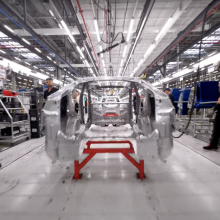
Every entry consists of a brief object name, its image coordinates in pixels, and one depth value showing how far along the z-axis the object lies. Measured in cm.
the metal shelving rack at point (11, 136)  404
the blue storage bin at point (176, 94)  700
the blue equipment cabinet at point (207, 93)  450
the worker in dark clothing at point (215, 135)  347
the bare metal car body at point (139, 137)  199
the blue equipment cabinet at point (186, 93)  585
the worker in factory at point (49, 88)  421
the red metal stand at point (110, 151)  226
